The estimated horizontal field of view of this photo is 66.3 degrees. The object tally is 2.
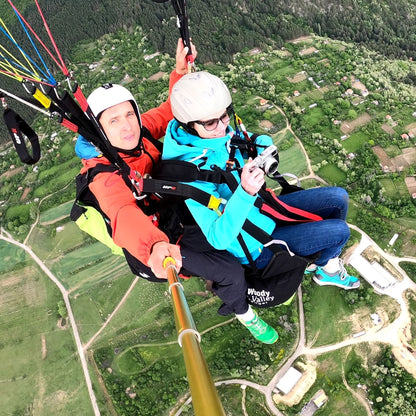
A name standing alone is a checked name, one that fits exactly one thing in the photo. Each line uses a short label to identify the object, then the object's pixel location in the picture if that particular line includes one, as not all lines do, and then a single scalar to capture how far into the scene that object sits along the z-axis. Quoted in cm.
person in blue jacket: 327
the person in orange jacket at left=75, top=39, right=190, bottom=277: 281
